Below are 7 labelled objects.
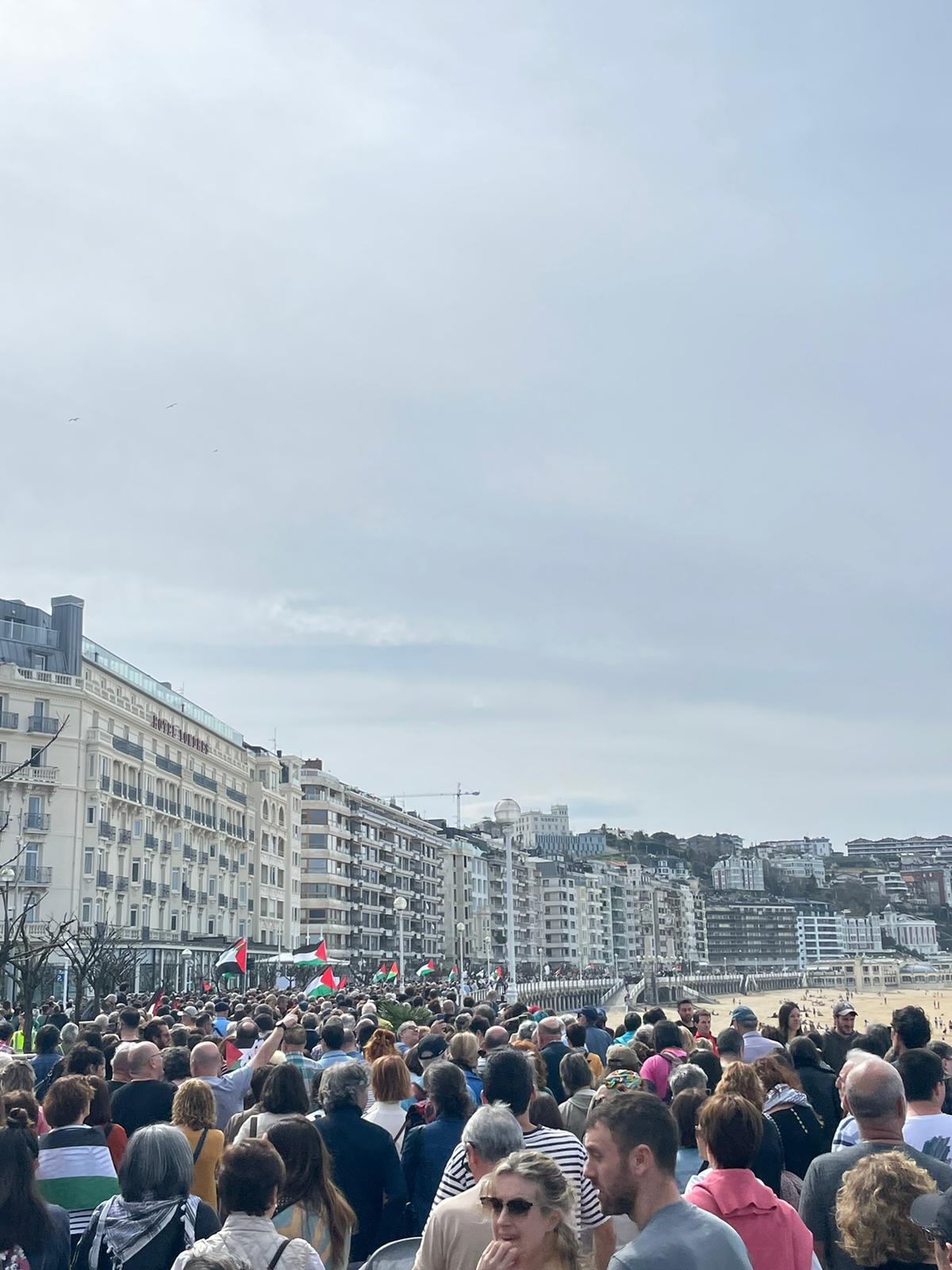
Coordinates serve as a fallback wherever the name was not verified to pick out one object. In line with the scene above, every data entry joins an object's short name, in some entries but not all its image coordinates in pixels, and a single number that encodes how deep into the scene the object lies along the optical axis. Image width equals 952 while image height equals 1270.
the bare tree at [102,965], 31.75
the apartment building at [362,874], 102.06
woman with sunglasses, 3.78
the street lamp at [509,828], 35.19
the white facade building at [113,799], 56.78
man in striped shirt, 5.71
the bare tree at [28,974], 25.02
